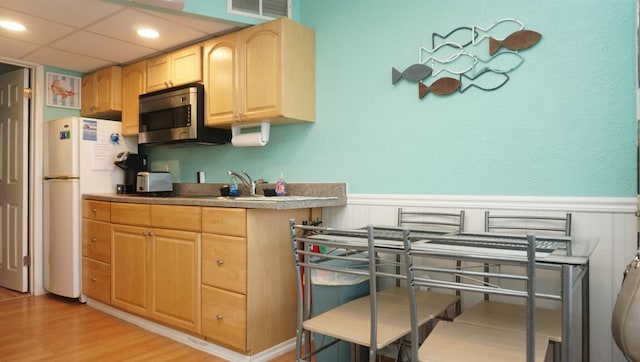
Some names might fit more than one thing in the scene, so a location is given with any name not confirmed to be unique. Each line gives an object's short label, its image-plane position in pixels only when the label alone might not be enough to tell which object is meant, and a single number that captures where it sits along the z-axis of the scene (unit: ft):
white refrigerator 11.88
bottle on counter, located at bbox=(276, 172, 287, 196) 9.81
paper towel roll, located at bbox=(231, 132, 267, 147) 9.98
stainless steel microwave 10.60
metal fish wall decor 7.07
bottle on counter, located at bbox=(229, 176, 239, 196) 10.78
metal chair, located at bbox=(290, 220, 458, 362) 5.28
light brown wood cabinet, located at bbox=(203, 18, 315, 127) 9.05
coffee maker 12.72
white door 12.99
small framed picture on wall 13.17
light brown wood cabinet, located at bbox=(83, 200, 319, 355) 7.81
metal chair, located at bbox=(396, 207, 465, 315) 7.50
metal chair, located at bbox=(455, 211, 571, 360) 5.49
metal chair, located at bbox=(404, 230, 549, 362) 4.23
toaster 11.58
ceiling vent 9.24
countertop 7.79
